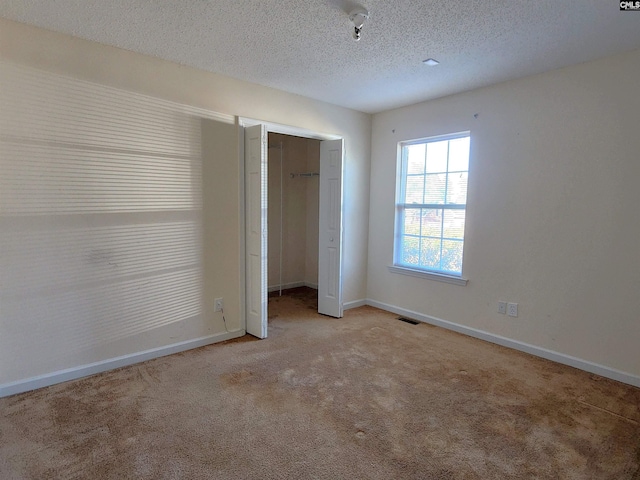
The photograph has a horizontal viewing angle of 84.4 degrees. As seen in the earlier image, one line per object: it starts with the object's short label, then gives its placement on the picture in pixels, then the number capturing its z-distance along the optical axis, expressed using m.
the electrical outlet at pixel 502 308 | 3.50
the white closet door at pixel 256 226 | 3.43
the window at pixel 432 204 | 3.85
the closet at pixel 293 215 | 5.50
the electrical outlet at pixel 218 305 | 3.48
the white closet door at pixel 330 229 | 4.19
